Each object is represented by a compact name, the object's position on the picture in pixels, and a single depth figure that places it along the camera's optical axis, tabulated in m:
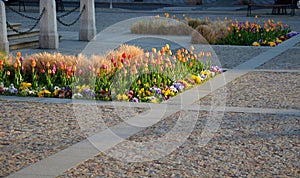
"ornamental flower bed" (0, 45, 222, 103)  9.88
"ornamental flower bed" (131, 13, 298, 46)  17.91
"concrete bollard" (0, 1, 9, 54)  14.49
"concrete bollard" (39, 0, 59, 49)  16.52
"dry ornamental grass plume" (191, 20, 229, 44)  17.73
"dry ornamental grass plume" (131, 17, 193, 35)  20.11
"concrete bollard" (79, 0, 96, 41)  18.59
